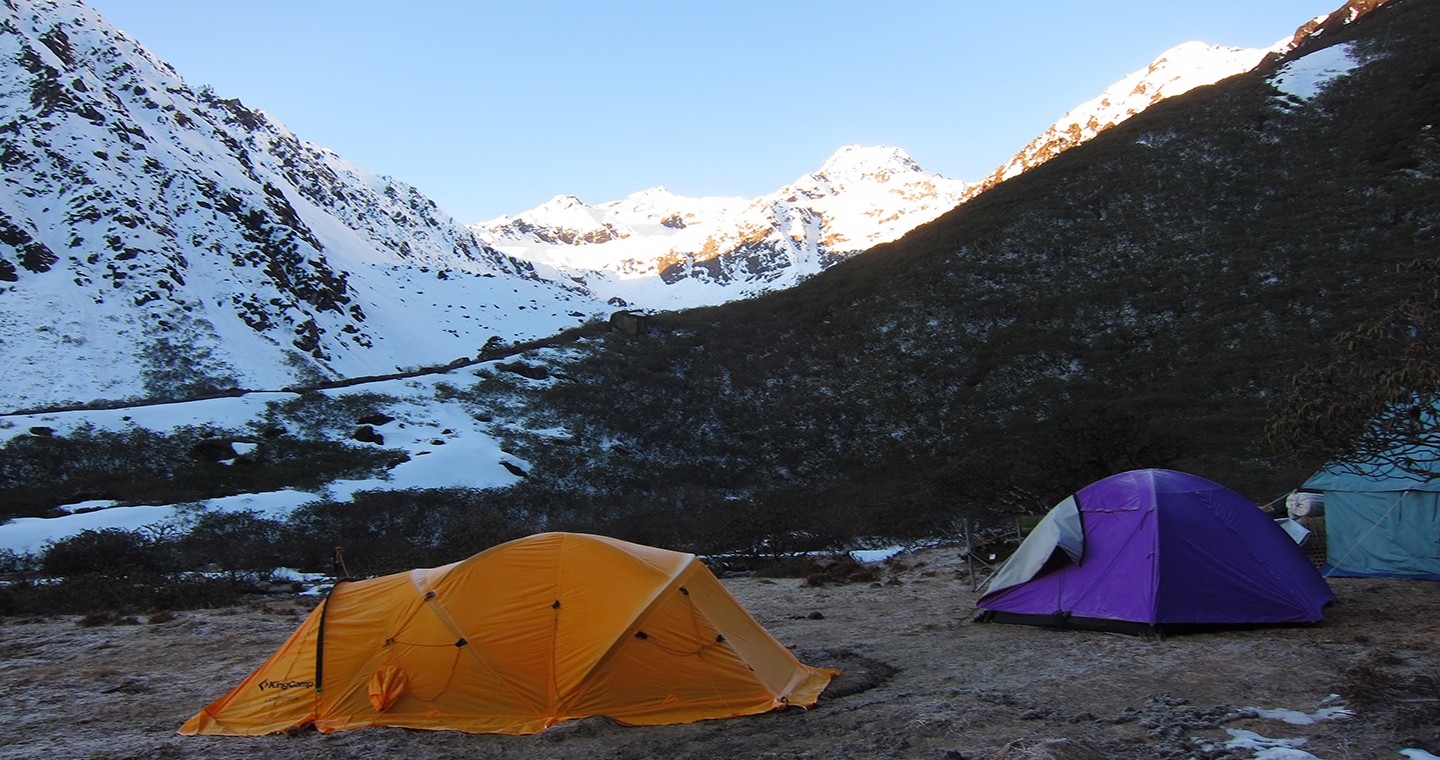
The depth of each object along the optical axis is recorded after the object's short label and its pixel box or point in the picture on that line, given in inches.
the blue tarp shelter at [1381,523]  470.0
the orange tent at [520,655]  281.0
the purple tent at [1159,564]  379.9
